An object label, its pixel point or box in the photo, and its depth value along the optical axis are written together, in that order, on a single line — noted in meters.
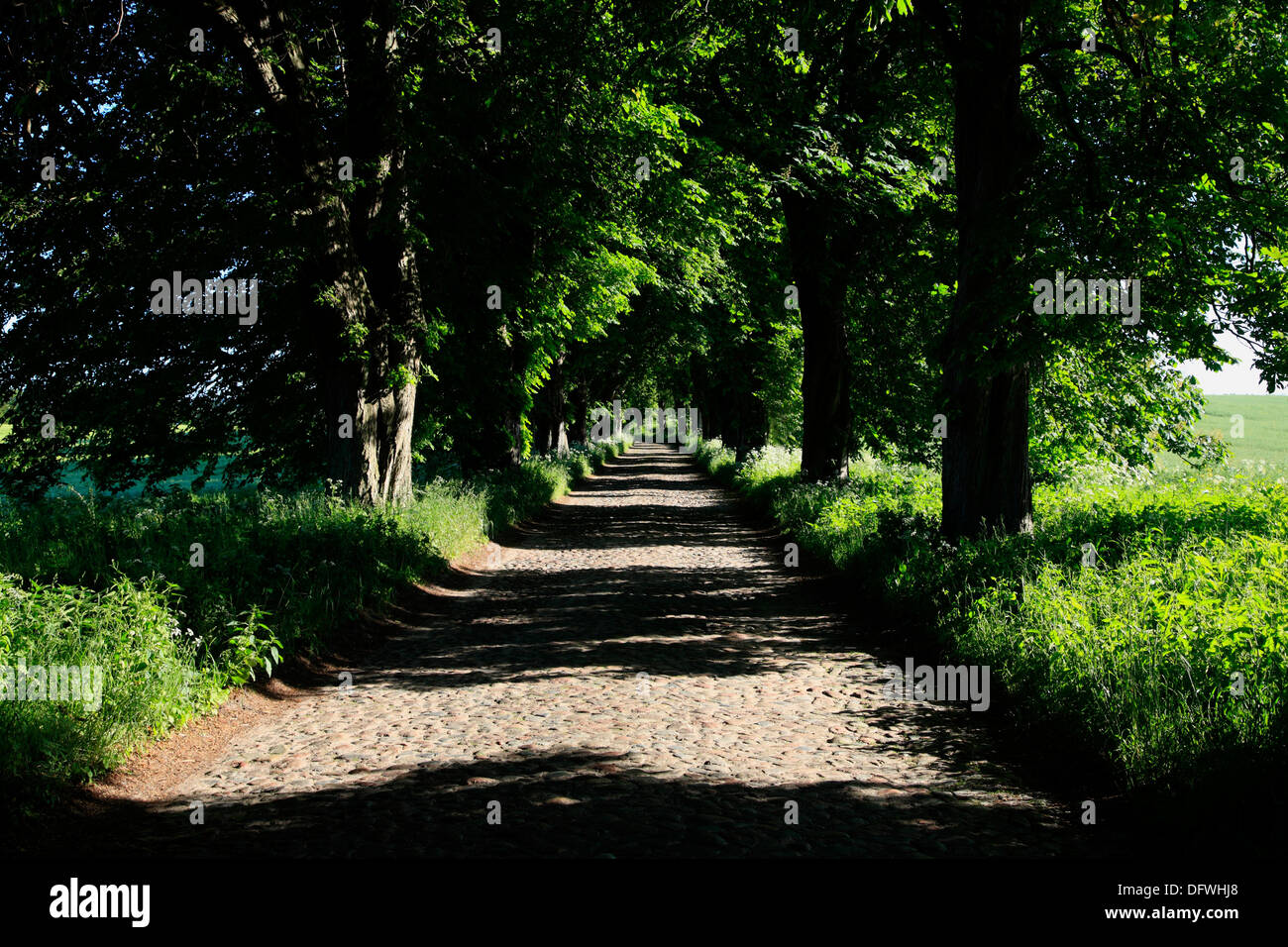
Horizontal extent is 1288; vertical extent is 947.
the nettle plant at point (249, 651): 6.90
